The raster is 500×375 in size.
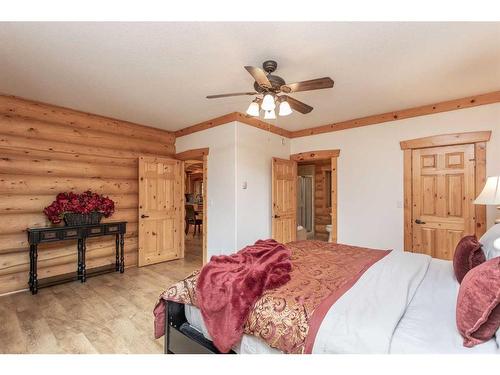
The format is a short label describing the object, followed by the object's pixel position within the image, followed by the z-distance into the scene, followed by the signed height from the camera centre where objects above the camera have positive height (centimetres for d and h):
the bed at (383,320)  112 -66
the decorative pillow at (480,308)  110 -53
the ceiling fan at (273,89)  214 +91
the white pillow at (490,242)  180 -41
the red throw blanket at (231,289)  146 -60
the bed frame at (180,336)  165 -98
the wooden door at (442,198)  335 -11
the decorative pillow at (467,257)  176 -48
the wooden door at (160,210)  443 -33
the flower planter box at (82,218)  349 -36
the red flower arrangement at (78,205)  344 -18
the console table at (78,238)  322 -61
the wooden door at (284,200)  450 -16
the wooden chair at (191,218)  745 -77
